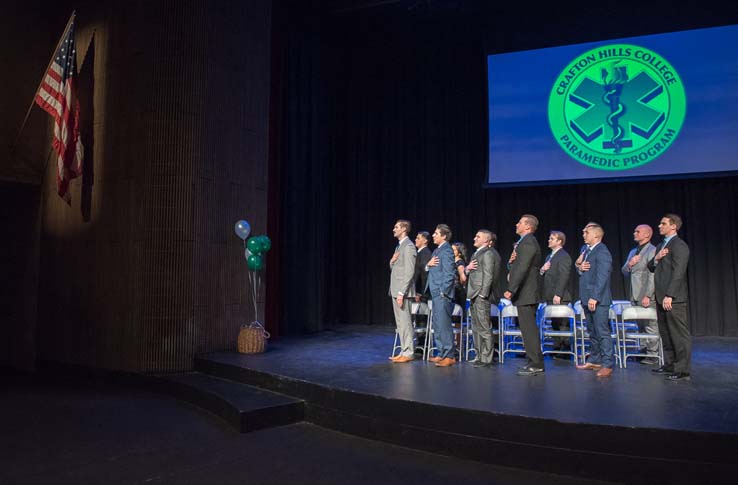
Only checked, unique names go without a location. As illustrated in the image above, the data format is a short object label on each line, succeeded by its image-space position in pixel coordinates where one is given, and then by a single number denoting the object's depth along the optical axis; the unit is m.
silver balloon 6.18
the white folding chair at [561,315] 5.05
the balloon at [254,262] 6.12
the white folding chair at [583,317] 5.25
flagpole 6.45
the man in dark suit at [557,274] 5.57
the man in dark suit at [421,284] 5.97
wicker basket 5.87
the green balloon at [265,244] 6.14
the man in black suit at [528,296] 4.69
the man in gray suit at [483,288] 5.00
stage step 3.99
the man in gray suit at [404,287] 5.28
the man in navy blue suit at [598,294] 4.76
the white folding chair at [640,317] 5.05
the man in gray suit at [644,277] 5.67
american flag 6.08
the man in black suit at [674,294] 4.36
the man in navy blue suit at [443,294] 5.14
